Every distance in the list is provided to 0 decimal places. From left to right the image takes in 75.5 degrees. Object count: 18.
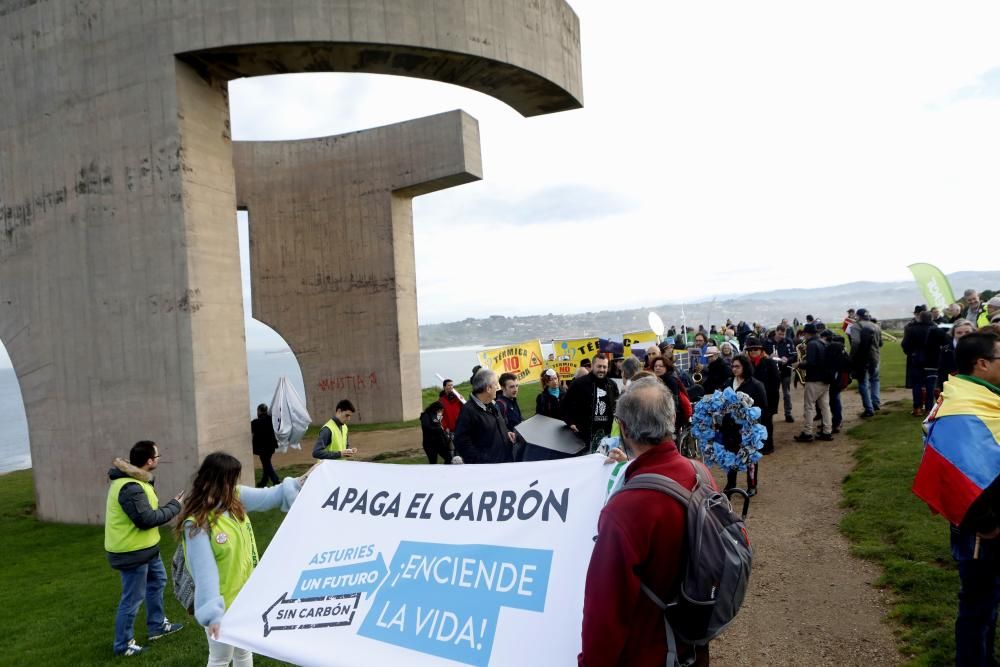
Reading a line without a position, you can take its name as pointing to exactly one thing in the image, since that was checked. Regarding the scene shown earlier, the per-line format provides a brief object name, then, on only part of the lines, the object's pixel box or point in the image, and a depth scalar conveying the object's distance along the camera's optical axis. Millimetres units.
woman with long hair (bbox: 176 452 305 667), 3656
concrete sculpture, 9711
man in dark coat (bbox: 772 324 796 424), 13672
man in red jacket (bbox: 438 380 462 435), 11016
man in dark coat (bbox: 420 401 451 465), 11609
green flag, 18234
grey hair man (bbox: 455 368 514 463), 6793
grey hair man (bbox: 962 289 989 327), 11736
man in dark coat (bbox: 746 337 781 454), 10734
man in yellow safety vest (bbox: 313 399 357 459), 7820
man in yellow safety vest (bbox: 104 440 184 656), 5258
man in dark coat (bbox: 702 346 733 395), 10961
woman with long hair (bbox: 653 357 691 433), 8109
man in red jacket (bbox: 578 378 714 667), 2258
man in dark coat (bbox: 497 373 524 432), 9250
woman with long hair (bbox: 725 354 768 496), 8445
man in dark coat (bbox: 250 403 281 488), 11477
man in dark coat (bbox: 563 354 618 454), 7555
